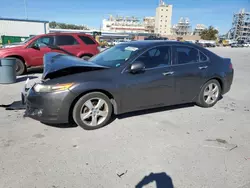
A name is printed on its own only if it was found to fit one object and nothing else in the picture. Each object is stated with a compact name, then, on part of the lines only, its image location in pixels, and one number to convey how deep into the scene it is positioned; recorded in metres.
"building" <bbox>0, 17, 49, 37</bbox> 28.68
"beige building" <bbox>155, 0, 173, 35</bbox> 134.62
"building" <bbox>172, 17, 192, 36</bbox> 146.75
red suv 8.09
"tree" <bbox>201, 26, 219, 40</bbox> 97.31
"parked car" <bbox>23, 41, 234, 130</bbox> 3.30
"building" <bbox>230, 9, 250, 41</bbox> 128.00
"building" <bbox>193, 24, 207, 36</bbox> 156.54
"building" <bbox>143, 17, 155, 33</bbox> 136.75
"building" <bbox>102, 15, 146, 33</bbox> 134.12
